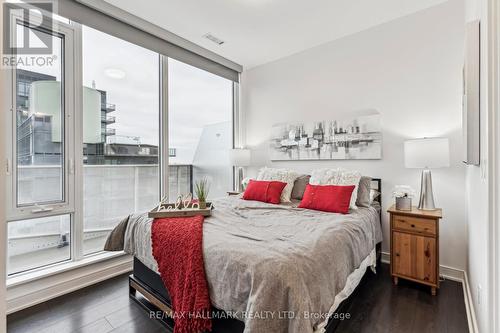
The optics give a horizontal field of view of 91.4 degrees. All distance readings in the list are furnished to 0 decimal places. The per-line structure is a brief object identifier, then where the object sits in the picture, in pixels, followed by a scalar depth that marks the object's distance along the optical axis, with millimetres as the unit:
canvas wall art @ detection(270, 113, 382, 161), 3066
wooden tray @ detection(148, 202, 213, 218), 2111
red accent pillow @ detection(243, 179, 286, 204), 3008
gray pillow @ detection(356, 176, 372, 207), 2705
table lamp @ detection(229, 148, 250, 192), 4047
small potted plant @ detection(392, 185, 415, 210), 2463
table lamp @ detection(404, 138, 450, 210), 2293
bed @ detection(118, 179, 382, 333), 1188
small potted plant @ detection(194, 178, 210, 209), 2364
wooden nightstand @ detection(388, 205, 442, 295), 2234
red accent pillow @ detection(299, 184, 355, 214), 2445
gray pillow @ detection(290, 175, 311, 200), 3202
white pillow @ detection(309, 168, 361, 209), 2643
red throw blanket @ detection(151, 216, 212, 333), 1458
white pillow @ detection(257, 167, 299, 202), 3109
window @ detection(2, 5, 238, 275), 2305
